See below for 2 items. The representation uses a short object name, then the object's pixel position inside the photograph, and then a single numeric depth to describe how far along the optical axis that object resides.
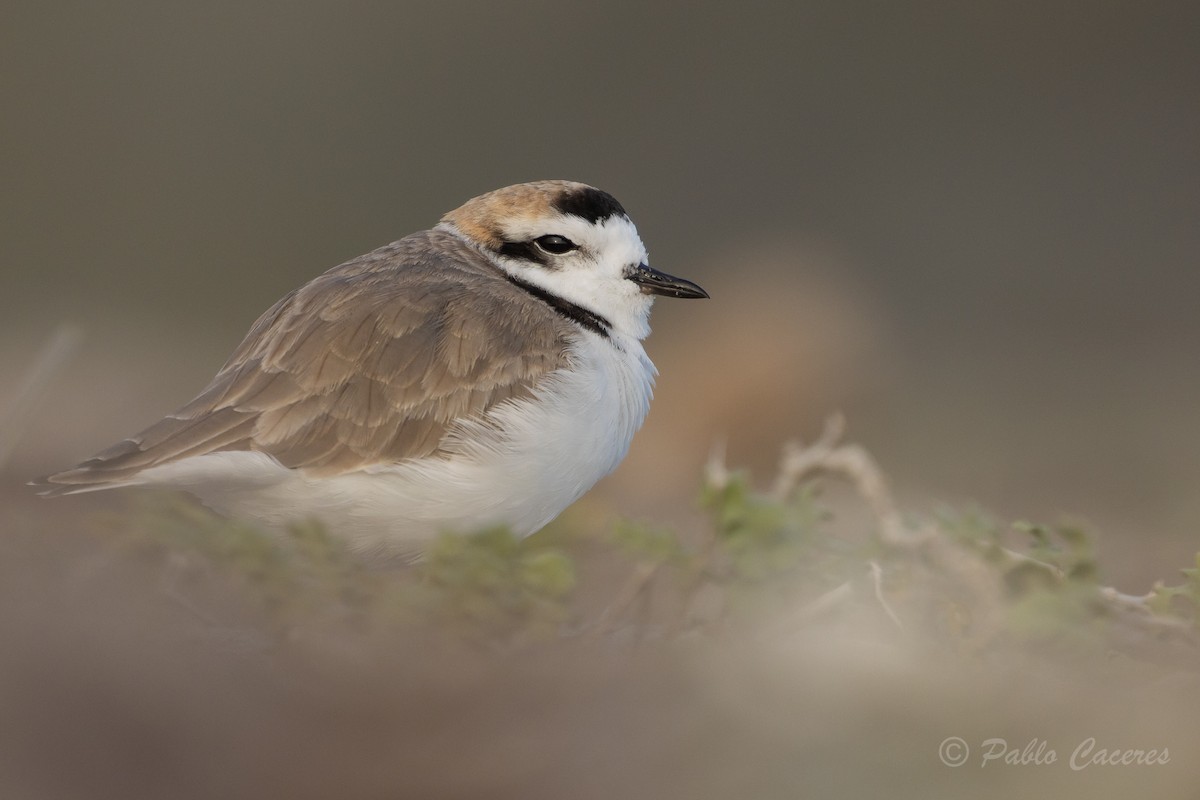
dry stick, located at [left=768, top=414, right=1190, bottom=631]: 6.14
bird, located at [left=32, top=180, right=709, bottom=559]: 7.56
